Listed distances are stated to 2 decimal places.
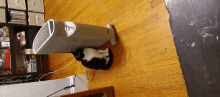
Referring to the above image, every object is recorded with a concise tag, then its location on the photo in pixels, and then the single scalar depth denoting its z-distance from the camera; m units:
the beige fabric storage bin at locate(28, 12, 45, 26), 2.34
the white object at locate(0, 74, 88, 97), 1.44
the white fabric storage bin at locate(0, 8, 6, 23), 2.08
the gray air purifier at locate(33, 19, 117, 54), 1.06
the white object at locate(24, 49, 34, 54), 2.20
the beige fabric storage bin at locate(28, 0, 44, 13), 2.43
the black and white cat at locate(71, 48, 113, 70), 1.29
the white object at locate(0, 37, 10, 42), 2.06
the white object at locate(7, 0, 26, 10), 2.23
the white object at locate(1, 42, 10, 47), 2.06
